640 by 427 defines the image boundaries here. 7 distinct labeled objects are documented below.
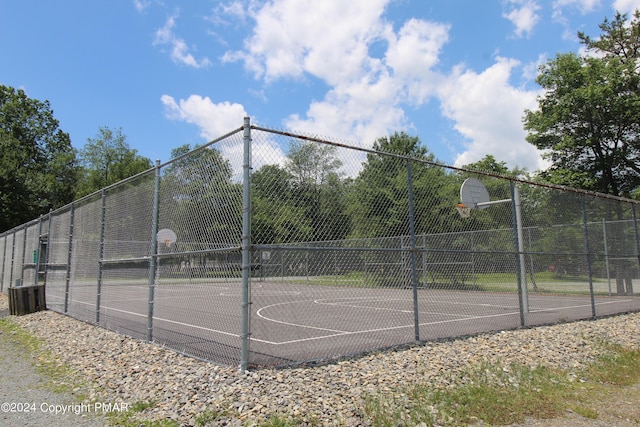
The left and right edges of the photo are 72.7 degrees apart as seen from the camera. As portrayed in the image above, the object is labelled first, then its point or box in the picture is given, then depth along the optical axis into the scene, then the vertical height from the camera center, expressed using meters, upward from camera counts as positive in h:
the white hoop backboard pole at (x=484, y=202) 9.02 +1.17
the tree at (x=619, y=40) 21.00 +10.64
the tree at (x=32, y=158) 36.65 +11.15
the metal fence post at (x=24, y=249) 14.32 +0.34
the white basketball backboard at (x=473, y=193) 9.01 +1.37
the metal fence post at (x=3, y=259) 17.45 +0.03
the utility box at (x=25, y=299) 11.27 -1.04
